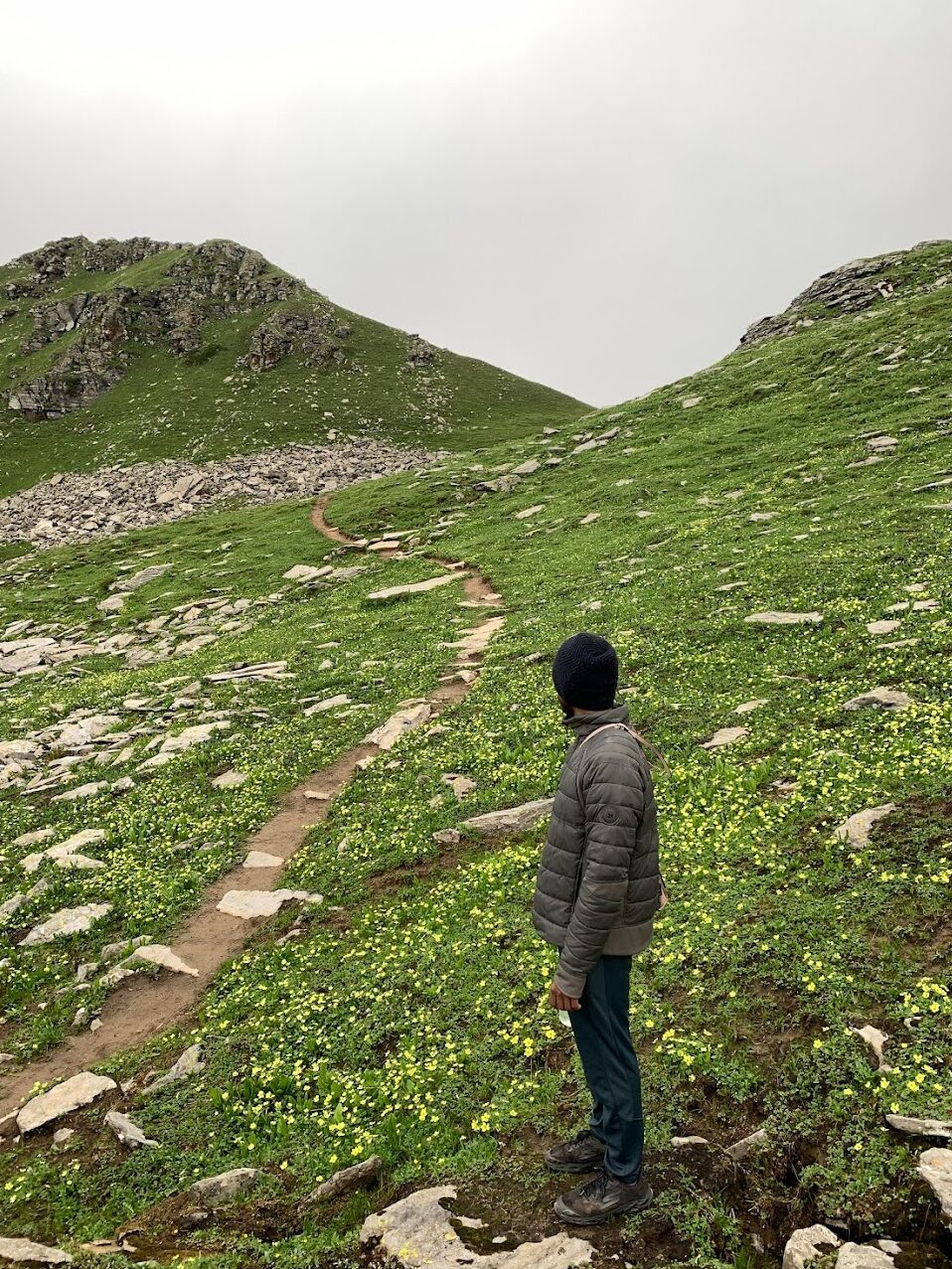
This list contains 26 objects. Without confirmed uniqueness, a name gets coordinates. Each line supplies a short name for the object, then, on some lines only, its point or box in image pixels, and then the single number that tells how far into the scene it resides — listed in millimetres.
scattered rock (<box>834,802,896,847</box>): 10633
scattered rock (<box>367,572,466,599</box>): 37125
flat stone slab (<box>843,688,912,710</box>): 14117
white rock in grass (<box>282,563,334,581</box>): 45312
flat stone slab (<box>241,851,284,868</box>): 15578
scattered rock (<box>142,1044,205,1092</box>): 9820
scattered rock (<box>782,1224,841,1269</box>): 5512
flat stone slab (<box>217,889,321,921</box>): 13891
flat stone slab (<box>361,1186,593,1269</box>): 6148
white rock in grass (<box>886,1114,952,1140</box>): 6293
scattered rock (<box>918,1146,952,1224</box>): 5563
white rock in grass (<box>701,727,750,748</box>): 15023
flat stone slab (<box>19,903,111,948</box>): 13914
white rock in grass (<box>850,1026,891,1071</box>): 7273
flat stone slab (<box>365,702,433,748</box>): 20359
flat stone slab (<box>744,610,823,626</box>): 19719
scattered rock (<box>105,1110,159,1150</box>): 8836
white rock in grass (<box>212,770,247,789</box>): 19266
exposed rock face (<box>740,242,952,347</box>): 76125
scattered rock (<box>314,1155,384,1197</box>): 7664
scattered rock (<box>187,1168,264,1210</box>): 7898
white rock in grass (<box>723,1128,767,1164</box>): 6777
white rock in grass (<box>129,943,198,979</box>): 12648
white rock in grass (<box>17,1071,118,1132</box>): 9539
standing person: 6375
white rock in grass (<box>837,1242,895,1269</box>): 5320
